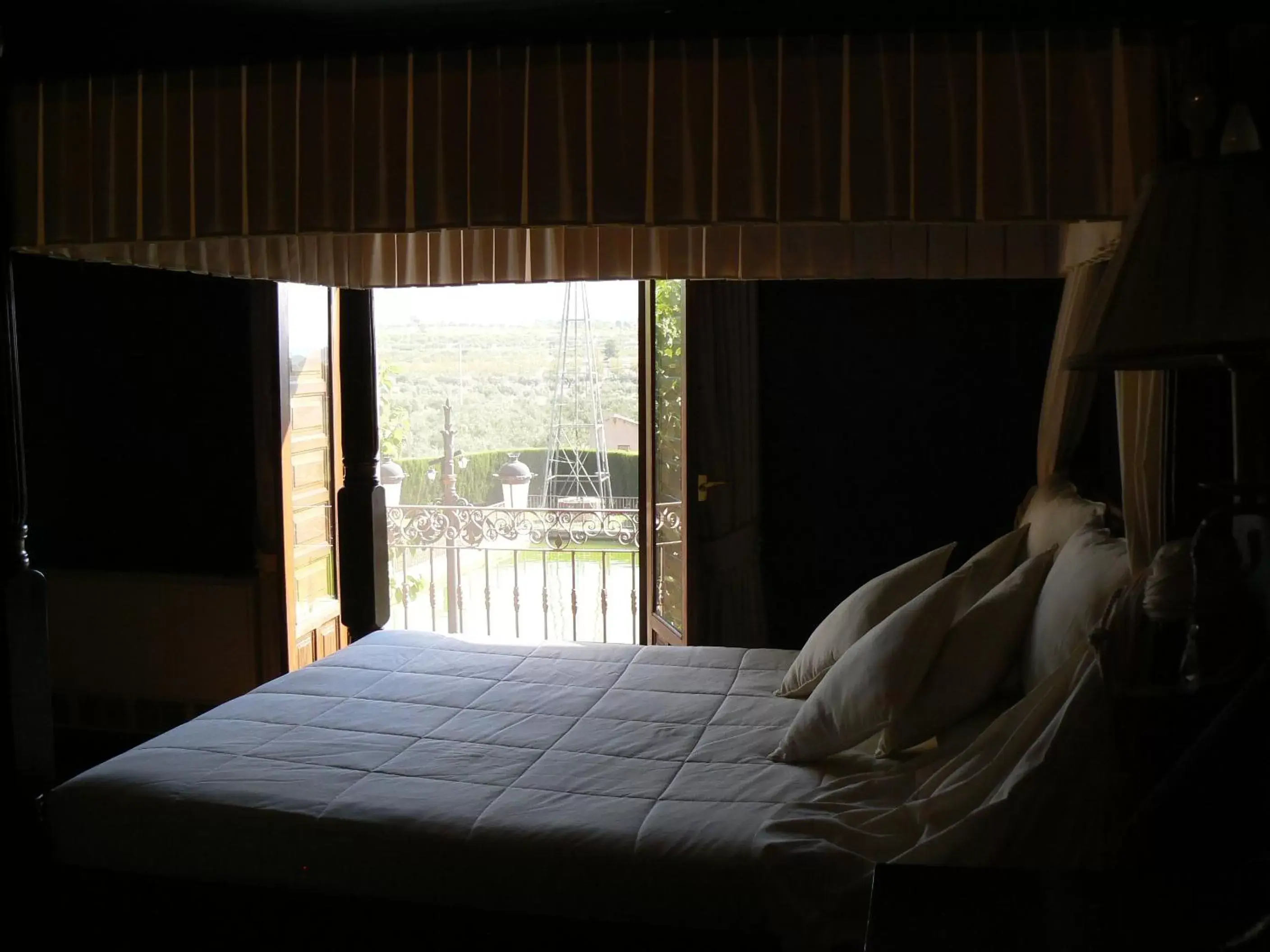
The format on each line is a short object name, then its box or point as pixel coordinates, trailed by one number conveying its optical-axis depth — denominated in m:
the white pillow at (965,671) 2.35
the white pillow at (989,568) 2.84
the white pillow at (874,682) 2.33
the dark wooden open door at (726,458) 4.59
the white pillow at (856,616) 2.86
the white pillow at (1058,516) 2.75
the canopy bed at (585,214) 2.01
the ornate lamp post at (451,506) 7.46
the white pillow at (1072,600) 2.12
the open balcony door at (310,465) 5.06
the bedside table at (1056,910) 1.34
